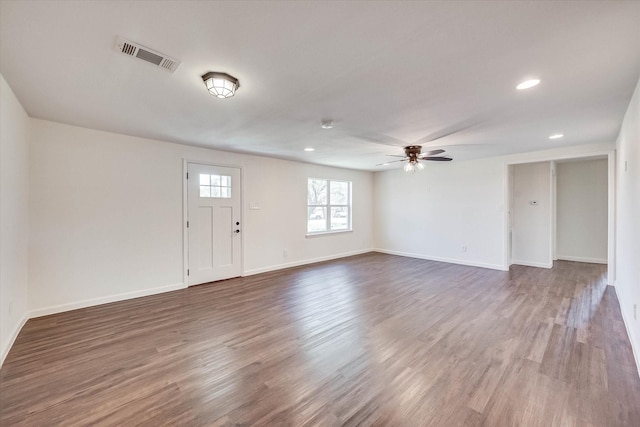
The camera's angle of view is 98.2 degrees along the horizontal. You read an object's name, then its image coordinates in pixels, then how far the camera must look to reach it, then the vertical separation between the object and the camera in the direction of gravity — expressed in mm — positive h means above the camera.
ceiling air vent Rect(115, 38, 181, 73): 1729 +1046
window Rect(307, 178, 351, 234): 6438 +146
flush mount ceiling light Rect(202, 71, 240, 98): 2102 +996
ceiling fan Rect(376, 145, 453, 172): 4162 +830
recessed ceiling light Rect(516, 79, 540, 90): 2213 +1031
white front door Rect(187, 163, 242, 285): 4535 -188
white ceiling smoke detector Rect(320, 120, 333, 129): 3176 +1022
